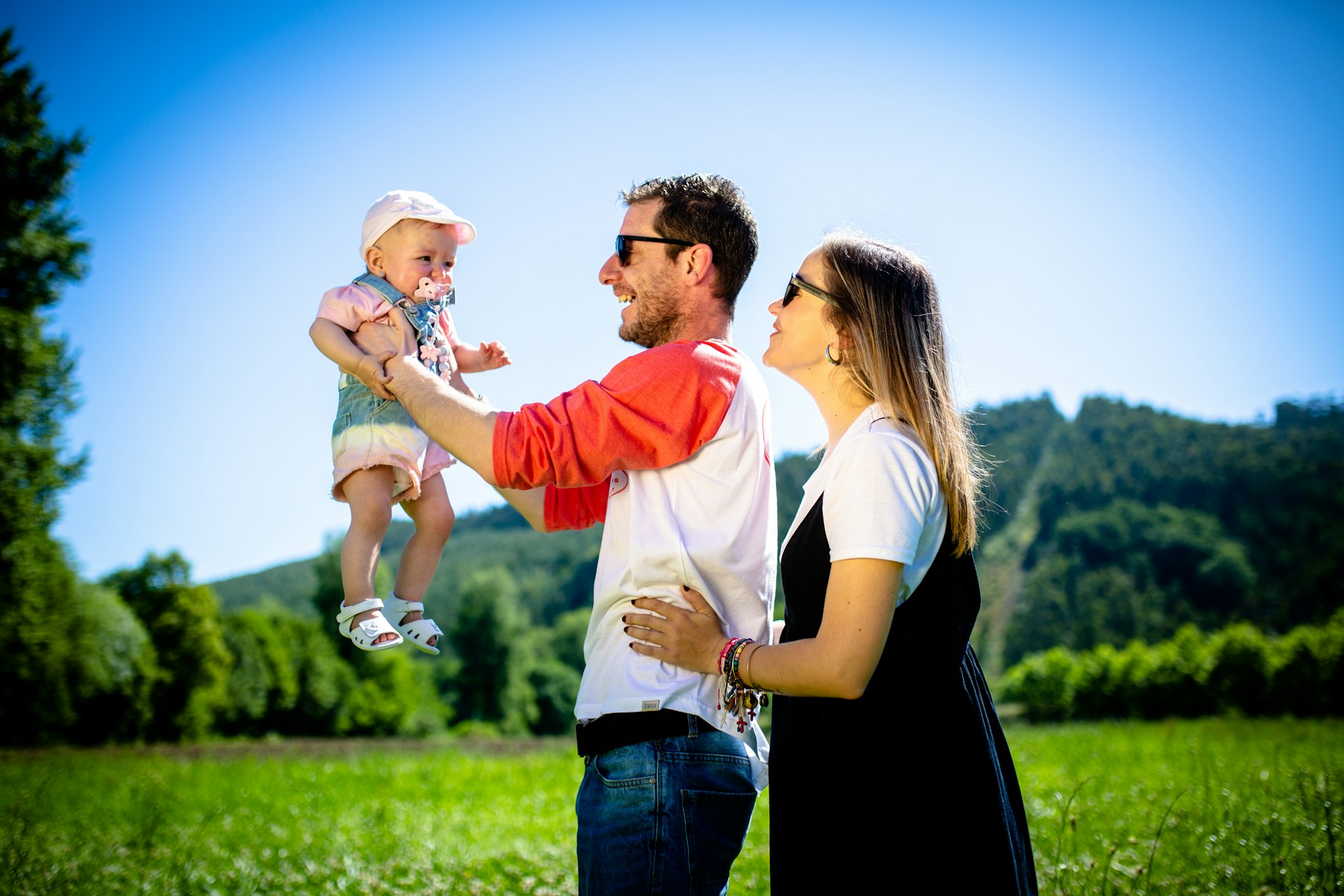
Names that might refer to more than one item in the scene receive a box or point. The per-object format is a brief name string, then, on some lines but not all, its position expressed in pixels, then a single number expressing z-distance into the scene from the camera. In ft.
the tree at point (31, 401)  72.74
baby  8.17
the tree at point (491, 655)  146.61
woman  6.25
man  6.73
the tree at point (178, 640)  112.68
